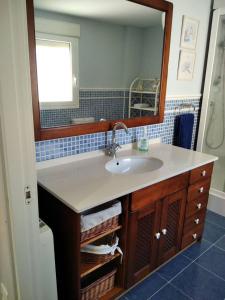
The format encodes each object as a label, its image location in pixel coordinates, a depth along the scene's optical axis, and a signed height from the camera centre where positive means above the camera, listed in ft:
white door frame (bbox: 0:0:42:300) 2.42 -0.60
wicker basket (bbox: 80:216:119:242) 4.02 -2.45
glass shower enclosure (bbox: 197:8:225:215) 7.69 -0.89
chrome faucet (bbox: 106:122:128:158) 5.75 -1.43
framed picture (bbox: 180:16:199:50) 6.75 +1.47
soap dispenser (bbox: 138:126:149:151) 6.34 -1.53
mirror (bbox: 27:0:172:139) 4.51 +0.44
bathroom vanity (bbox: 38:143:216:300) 4.03 -2.32
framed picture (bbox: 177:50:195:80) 7.02 +0.60
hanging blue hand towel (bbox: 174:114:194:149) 7.48 -1.33
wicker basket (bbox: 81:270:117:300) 4.44 -3.78
